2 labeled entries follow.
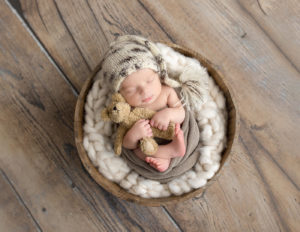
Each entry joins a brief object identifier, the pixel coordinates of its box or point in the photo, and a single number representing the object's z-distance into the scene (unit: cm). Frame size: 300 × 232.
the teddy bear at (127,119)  79
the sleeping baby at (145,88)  77
